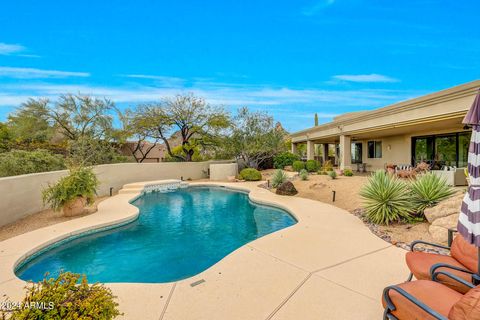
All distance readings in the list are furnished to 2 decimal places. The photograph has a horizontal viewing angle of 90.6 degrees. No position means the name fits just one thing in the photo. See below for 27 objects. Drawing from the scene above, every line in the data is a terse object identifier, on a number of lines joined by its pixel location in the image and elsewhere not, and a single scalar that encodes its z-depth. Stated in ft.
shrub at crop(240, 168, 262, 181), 55.62
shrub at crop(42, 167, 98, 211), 24.06
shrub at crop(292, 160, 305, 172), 63.49
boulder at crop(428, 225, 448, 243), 15.94
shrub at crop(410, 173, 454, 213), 19.83
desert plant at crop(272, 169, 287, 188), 41.34
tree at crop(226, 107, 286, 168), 62.28
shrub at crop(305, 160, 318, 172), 61.73
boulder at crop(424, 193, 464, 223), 17.76
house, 28.56
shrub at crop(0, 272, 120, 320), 5.37
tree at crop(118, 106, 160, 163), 58.90
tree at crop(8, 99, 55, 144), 56.18
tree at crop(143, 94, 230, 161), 59.11
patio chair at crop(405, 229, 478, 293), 8.22
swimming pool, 14.90
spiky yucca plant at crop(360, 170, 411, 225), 20.11
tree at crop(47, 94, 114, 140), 59.57
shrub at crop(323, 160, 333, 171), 57.93
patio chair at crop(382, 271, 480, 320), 6.10
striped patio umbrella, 7.49
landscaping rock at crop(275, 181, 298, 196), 35.50
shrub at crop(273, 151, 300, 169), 73.82
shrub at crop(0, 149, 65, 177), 28.84
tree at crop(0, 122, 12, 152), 51.14
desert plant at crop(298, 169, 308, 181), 45.04
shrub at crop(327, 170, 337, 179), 43.68
